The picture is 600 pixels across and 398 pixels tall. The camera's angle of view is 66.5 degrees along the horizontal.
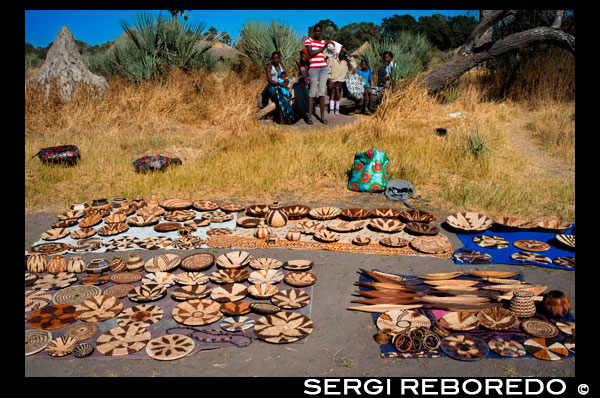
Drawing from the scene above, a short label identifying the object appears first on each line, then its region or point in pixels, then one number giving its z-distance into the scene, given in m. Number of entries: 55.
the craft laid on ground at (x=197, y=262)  3.71
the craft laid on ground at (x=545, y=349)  2.54
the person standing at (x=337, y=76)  9.60
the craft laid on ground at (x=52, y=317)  2.93
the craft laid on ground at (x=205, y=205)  5.22
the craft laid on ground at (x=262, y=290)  3.27
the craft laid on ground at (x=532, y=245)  4.02
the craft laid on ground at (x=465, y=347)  2.56
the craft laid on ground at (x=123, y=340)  2.65
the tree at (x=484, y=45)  10.46
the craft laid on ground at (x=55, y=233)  4.53
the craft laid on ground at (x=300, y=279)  3.45
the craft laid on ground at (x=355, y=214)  4.87
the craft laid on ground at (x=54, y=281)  3.45
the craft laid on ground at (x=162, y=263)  3.71
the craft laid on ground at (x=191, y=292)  3.25
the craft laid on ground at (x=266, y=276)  3.51
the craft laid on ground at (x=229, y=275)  3.50
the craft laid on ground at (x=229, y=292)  3.24
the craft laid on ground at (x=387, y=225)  4.50
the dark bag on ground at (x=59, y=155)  6.63
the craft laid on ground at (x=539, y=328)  2.71
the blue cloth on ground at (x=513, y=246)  3.83
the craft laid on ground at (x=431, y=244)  4.04
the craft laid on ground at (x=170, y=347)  2.61
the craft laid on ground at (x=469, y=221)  4.49
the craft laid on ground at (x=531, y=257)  3.77
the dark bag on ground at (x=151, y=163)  6.43
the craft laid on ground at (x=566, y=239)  4.01
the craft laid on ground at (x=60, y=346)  2.64
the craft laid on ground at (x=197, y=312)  2.95
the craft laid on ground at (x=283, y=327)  2.77
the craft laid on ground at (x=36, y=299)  3.15
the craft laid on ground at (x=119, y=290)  3.33
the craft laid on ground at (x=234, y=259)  3.77
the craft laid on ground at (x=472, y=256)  3.81
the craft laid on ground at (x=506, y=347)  2.56
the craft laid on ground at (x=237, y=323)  2.89
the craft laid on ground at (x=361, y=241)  4.20
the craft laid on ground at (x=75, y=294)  3.25
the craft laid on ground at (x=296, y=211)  4.92
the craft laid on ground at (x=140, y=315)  2.94
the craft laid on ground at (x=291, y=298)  3.14
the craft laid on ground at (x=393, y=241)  4.15
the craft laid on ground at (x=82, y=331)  2.80
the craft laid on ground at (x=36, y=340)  2.66
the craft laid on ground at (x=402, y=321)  2.83
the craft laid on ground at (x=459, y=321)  2.81
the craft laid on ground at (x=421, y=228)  4.37
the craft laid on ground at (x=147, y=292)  3.24
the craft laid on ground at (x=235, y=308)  3.04
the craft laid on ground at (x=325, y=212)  4.89
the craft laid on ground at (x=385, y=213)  4.90
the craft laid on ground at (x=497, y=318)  2.81
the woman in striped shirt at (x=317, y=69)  8.05
